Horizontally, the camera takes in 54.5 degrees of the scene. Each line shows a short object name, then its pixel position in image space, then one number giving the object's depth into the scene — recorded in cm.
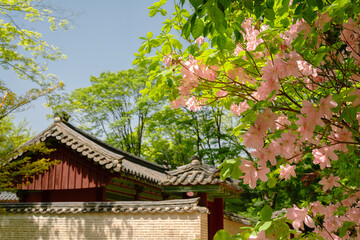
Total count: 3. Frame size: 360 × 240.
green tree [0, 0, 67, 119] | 1316
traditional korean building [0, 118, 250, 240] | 916
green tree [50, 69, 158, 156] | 2772
